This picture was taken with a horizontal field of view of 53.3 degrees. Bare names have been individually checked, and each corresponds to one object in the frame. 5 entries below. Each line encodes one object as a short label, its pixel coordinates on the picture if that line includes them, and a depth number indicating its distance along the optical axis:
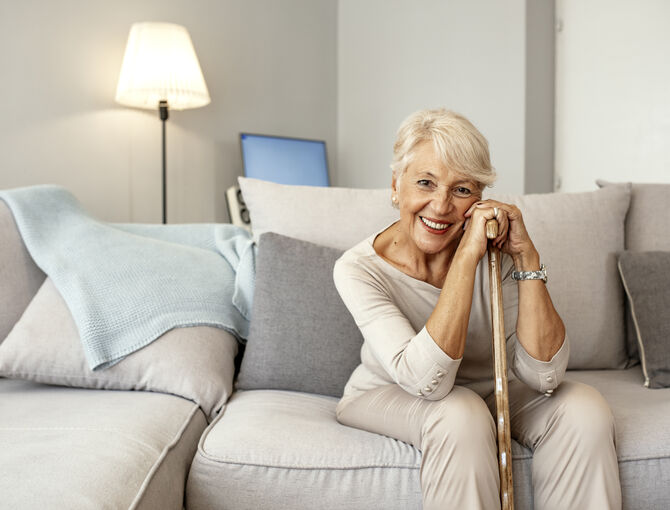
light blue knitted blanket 1.65
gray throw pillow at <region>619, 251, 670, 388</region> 1.71
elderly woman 1.23
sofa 1.25
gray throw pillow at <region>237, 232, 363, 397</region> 1.70
